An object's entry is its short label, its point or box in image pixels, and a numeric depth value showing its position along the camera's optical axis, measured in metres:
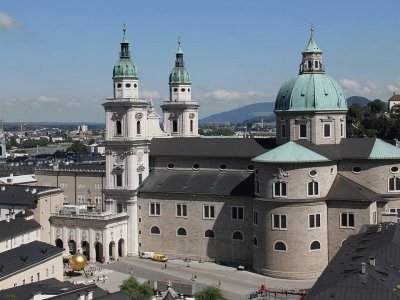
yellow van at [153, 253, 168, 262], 83.19
